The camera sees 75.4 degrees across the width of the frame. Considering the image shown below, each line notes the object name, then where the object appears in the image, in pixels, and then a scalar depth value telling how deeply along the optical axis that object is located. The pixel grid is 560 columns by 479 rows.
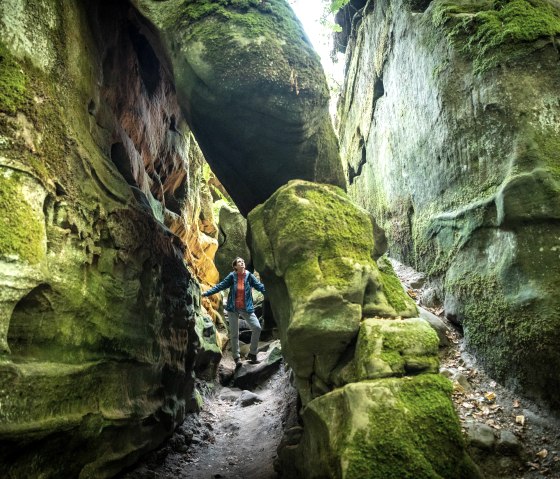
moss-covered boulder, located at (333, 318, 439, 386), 4.05
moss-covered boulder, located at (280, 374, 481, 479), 3.39
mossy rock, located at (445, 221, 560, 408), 4.38
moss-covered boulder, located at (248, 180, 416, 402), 4.60
